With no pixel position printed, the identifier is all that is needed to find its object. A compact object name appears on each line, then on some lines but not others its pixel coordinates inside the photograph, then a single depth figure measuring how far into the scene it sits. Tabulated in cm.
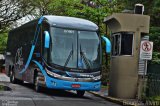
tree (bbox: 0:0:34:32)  4123
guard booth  2080
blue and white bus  1988
